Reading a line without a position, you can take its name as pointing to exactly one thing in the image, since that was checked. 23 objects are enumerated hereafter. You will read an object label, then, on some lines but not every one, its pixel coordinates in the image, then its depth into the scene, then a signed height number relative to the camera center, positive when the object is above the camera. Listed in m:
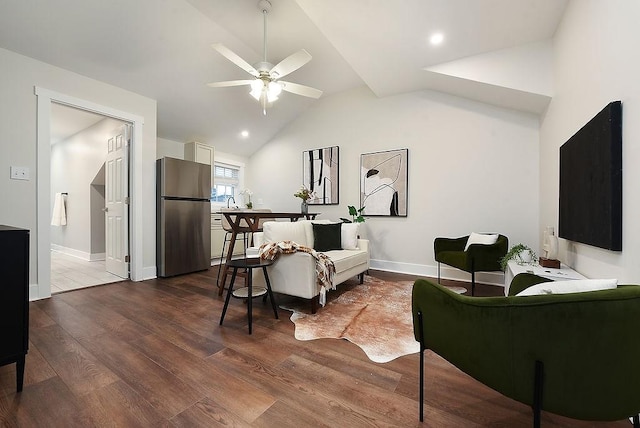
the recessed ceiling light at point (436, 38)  2.82 +1.88
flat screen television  1.51 +0.20
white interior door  3.78 +0.13
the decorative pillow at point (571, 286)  1.01 -0.29
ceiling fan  2.63 +1.45
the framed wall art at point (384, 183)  4.26 +0.49
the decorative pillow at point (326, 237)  3.37 -0.32
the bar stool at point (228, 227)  3.27 -0.22
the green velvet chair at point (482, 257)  3.00 -0.51
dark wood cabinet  1.39 -0.46
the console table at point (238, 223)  3.08 -0.13
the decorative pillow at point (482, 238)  3.26 -0.32
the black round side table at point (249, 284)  2.23 -0.63
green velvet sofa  0.80 -0.45
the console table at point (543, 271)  1.92 -0.46
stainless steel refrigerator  3.85 -0.07
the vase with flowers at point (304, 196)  4.29 +0.26
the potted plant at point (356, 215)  4.24 -0.05
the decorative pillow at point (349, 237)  3.60 -0.33
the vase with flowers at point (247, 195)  5.61 +0.38
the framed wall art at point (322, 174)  4.95 +0.74
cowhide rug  1.95 -0.97
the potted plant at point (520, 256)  2.49 -0.42
